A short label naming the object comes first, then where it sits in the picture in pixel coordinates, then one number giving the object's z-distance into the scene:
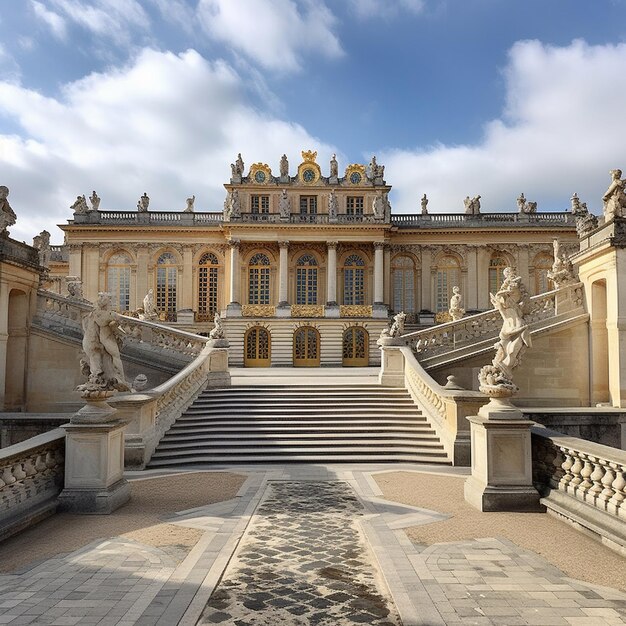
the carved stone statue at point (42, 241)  29.34
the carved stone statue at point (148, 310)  26.77
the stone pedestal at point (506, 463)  7.78
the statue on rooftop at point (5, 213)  16.30
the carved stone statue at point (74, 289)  23.08
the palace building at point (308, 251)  34.91
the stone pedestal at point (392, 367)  16.70
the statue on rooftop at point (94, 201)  36.88
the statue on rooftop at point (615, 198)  16.47
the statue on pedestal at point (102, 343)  9.93
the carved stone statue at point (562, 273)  18.42
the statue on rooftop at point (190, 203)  38.62
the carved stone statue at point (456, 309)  24.06
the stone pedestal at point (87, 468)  7.80
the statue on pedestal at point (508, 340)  8.23
